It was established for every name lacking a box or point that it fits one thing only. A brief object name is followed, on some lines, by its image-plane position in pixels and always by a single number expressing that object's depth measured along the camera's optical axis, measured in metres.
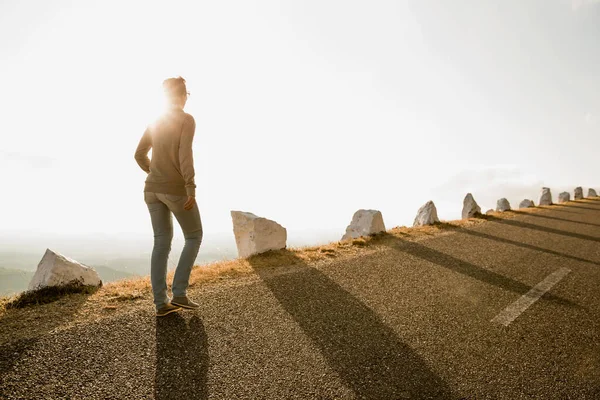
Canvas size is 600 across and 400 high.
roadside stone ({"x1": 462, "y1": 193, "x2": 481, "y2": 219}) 15.84
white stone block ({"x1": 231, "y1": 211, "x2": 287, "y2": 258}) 7.39
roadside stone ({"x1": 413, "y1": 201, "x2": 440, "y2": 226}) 12.82
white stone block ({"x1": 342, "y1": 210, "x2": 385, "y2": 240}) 9.84
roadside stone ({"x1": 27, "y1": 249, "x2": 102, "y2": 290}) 4.66
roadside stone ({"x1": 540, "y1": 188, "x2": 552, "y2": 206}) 25.06
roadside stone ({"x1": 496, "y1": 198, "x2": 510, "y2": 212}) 19.58
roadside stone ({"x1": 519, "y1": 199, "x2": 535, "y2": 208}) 23.71
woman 3.90
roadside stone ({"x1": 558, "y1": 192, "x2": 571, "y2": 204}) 29.56
